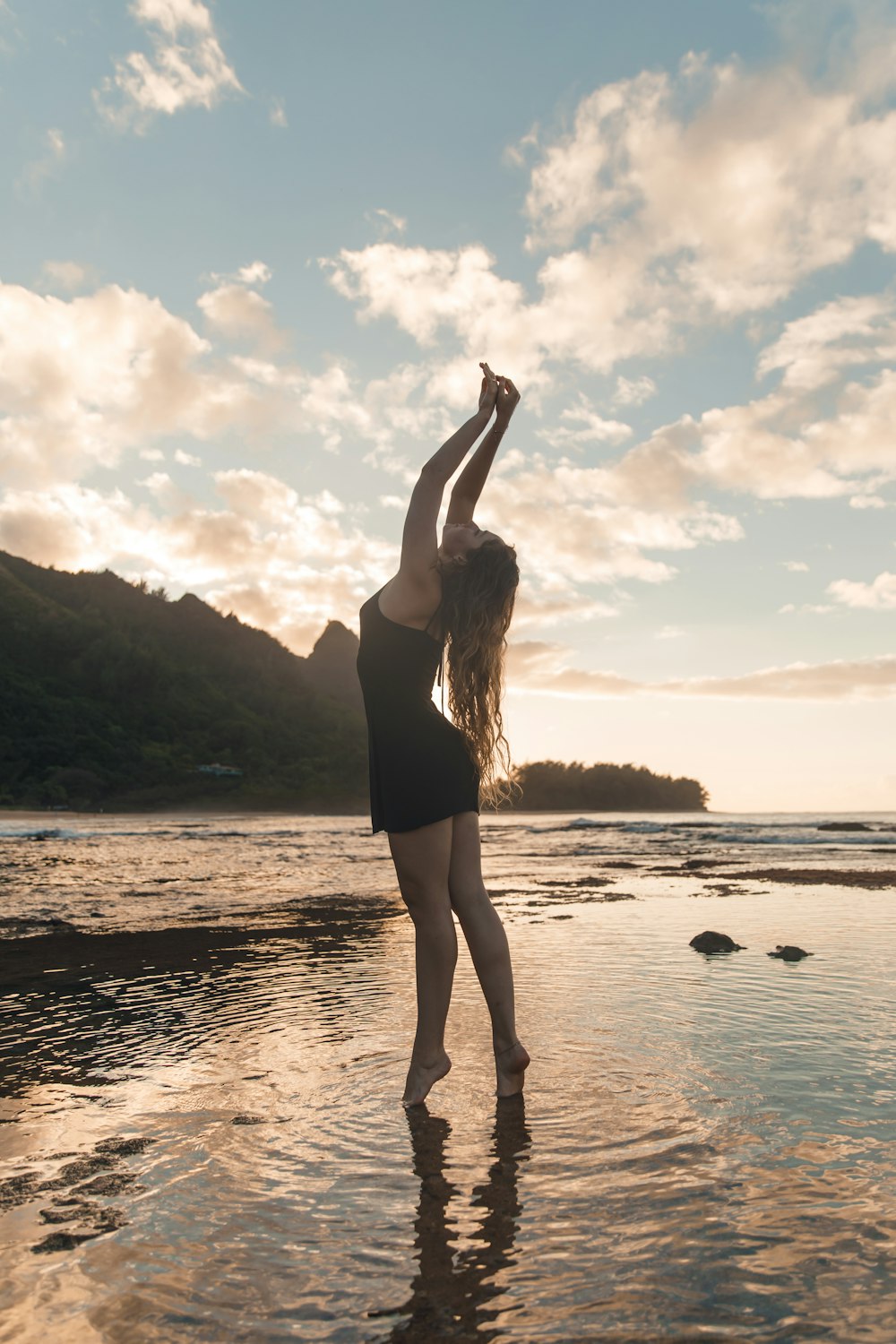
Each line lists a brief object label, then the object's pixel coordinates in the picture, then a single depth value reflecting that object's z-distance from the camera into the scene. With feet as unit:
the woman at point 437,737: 9.40
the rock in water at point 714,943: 17.03
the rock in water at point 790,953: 16.03
